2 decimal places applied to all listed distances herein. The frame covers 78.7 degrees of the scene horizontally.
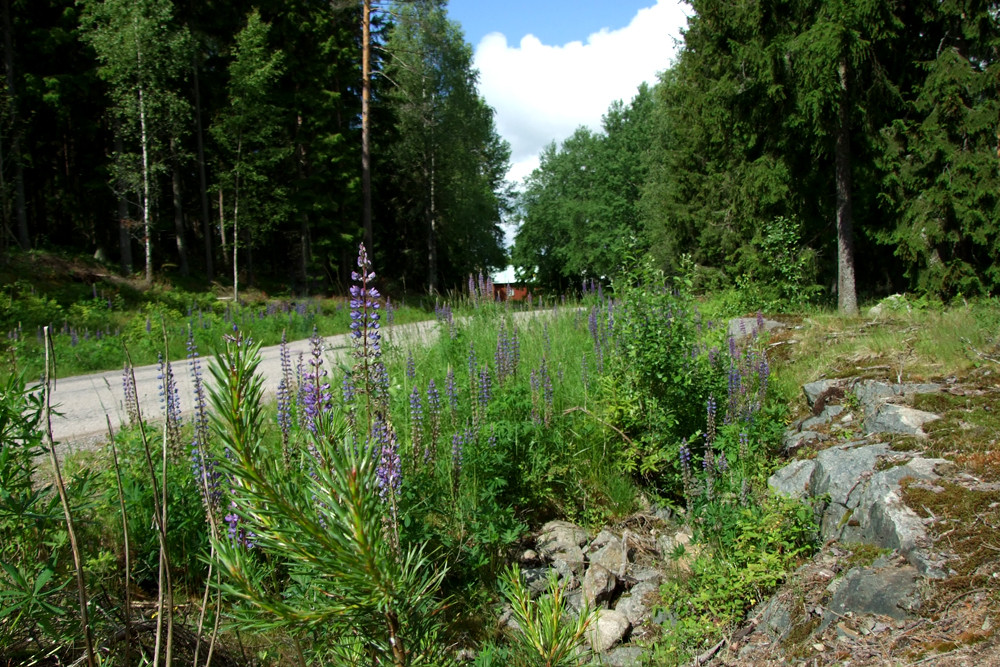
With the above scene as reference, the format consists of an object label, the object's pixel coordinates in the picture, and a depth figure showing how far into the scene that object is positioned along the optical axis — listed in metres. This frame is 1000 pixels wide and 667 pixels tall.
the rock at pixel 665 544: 4.29
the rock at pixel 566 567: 3.99
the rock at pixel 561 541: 4.20
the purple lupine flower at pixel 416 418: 3.89
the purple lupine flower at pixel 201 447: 2.51
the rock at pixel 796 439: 4.74
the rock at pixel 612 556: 4.14
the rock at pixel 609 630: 3.46
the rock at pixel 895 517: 2.99
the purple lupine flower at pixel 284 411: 3.06
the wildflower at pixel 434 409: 4.29
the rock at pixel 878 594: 2.78
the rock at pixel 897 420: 4.12
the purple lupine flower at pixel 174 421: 2.80
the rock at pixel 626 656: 3.28
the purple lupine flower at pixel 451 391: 4.71
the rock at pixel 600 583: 3.82
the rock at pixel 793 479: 4.16
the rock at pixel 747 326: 7.43
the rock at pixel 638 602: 3.73
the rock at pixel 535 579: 3.68
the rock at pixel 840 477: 3.68
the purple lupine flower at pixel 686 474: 4.30
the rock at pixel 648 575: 4.01
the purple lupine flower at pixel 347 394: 3.55
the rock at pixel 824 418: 4.89
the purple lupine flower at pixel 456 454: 4.03
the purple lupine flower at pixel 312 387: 1.47
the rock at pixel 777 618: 3.08
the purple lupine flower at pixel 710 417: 4.64
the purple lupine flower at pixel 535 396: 4.84
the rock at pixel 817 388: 5.29
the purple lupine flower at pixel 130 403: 3.79
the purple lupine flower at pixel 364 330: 1.55
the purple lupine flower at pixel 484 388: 4.79
